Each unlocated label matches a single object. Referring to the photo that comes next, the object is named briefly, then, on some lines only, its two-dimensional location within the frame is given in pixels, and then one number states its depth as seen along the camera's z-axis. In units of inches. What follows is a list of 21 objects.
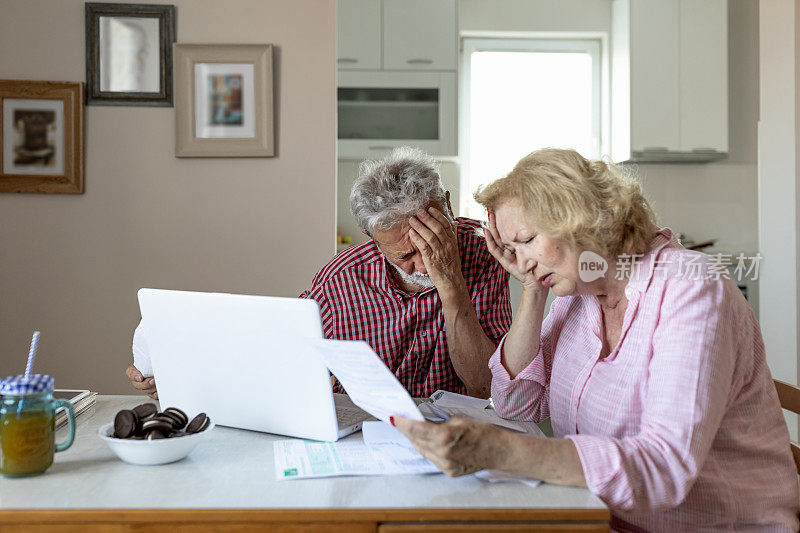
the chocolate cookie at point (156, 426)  46.9
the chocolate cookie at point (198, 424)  48.4
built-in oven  178.1
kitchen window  199.3
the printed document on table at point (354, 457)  44.9
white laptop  48.9
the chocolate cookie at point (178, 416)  48.3
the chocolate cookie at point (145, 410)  49.3
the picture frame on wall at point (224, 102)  112.0
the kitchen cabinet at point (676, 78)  180.9
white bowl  45.2
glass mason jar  43.4
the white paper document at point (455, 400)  64.3
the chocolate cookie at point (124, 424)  46.8
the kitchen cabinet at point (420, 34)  177.8
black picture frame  111.1
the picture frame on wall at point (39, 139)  111.3
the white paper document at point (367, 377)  43.2
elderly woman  42.8
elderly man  75.0
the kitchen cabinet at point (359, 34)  177.8
